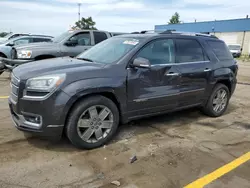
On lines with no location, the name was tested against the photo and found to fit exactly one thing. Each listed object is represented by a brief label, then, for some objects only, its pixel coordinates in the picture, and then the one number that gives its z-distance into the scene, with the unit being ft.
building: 113.71
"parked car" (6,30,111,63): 19.95
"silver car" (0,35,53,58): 30.14
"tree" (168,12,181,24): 191.69
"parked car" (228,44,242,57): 88.81
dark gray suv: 8.57
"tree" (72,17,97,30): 132.66
